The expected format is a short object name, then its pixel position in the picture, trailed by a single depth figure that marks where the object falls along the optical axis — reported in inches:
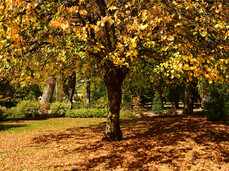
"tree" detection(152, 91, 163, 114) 768.9
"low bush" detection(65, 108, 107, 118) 705.6
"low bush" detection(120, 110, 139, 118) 652.1
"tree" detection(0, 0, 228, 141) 194.7
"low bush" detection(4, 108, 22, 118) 676.1
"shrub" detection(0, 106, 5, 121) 550.6
